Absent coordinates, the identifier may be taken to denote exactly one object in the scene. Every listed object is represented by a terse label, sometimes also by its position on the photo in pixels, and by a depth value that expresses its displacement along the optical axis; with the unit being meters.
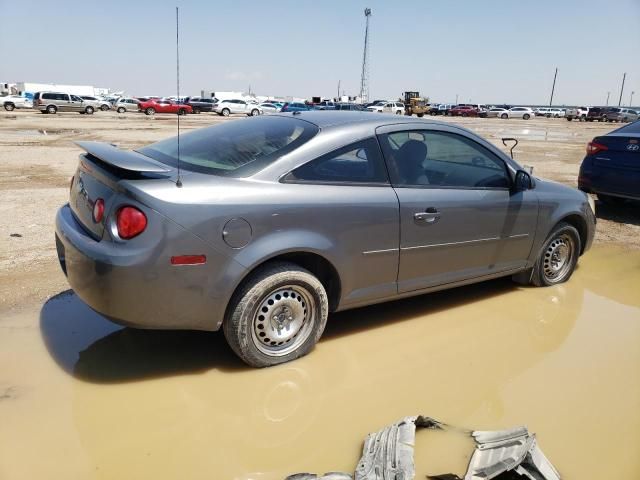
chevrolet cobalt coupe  2.74
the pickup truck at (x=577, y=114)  57.80
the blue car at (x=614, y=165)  6.83
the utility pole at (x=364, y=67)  74.81
